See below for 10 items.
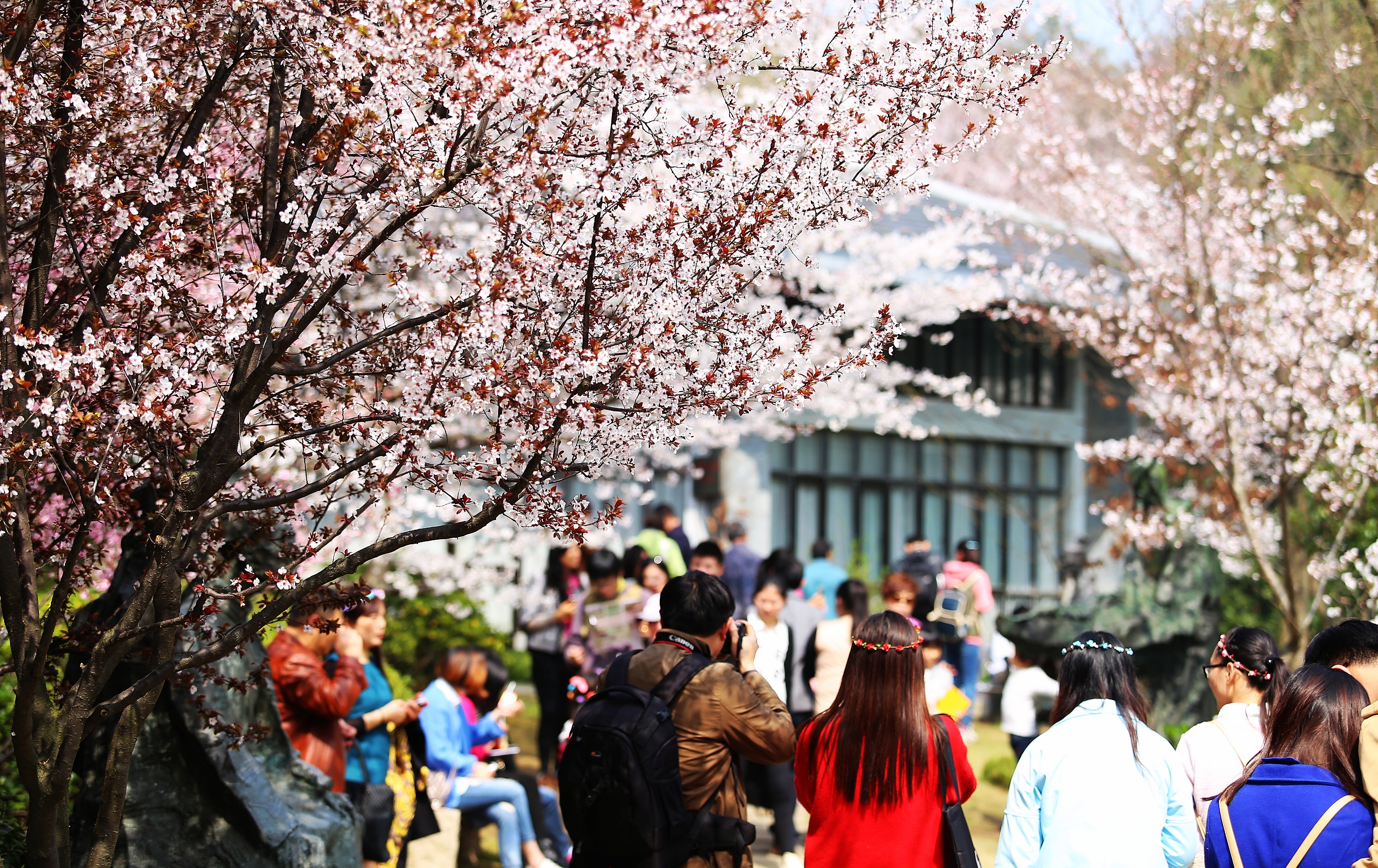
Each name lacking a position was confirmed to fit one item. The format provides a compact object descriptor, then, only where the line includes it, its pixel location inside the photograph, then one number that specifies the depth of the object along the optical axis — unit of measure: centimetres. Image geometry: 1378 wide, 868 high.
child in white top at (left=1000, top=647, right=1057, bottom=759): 1611
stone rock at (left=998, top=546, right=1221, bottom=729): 2016
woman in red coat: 749
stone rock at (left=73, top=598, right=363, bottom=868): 957
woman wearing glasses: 854
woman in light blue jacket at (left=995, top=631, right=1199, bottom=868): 742
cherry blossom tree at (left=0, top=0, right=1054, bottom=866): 696
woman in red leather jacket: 1102
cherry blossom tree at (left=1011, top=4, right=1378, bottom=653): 1784
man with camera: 812
